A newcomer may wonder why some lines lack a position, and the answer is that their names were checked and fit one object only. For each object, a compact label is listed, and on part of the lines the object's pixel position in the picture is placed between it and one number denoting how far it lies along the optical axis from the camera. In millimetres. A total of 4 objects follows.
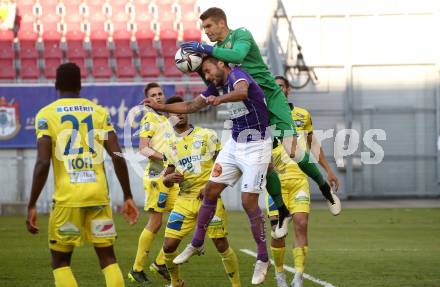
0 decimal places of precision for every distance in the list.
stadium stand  50281
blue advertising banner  43500
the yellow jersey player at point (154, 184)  22281
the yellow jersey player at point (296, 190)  20453
